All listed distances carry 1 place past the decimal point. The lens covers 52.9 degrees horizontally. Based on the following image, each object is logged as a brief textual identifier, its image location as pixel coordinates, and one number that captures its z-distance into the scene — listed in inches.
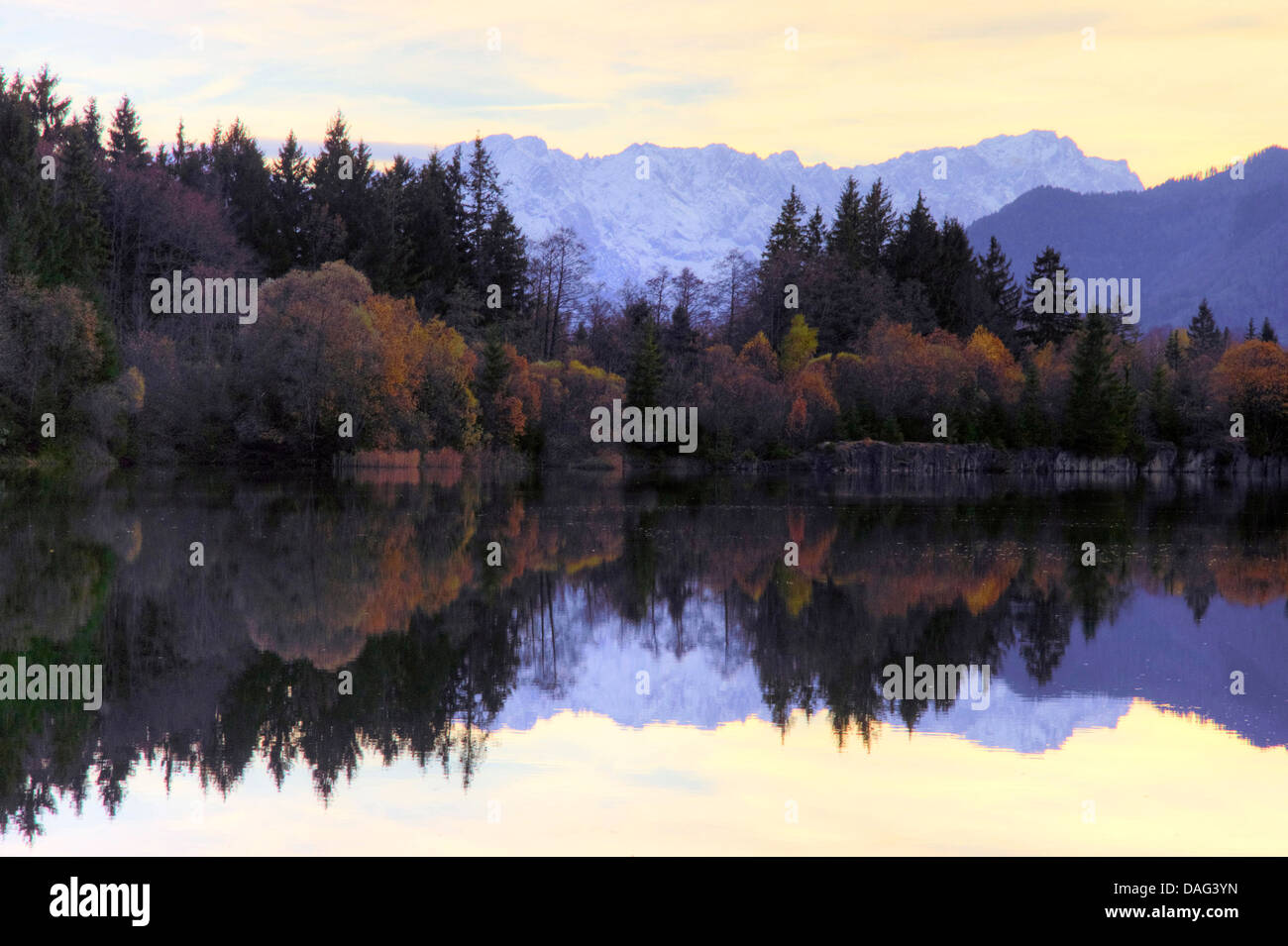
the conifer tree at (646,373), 2861.7
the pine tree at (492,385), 2755.9
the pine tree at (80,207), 2623.0
